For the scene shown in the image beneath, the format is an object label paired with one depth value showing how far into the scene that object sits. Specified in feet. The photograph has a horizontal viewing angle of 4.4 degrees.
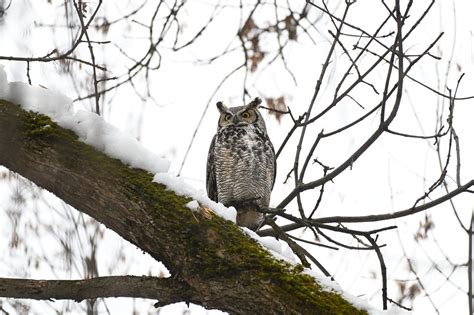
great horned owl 69.70
